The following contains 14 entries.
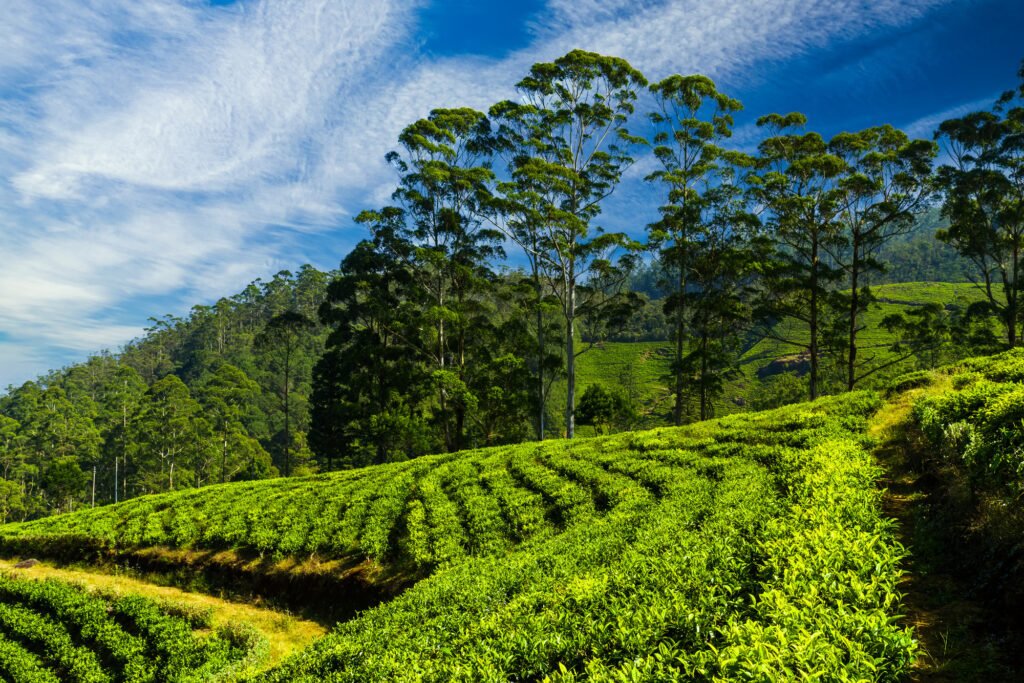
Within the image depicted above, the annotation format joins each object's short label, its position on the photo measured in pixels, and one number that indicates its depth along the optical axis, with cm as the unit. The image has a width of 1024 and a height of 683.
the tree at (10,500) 5609
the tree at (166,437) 6275
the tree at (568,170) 2938
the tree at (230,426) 6500
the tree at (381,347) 3594
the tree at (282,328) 4975
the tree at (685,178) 3225
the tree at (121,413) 6781
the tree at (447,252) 3169
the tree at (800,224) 3075
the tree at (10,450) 6631
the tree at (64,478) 5278
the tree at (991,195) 2972
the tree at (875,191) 3012
